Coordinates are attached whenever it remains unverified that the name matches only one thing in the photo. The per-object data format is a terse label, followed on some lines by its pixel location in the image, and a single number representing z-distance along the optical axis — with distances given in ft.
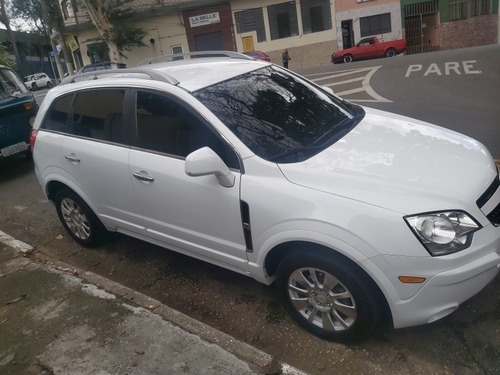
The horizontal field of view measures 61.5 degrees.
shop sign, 92.94
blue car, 23.73
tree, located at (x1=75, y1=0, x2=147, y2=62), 79.71
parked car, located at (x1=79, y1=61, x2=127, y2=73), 56.17
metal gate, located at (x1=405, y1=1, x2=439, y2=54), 89.66
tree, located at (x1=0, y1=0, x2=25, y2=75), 125.59
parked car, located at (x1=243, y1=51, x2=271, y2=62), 74.08
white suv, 7.66
